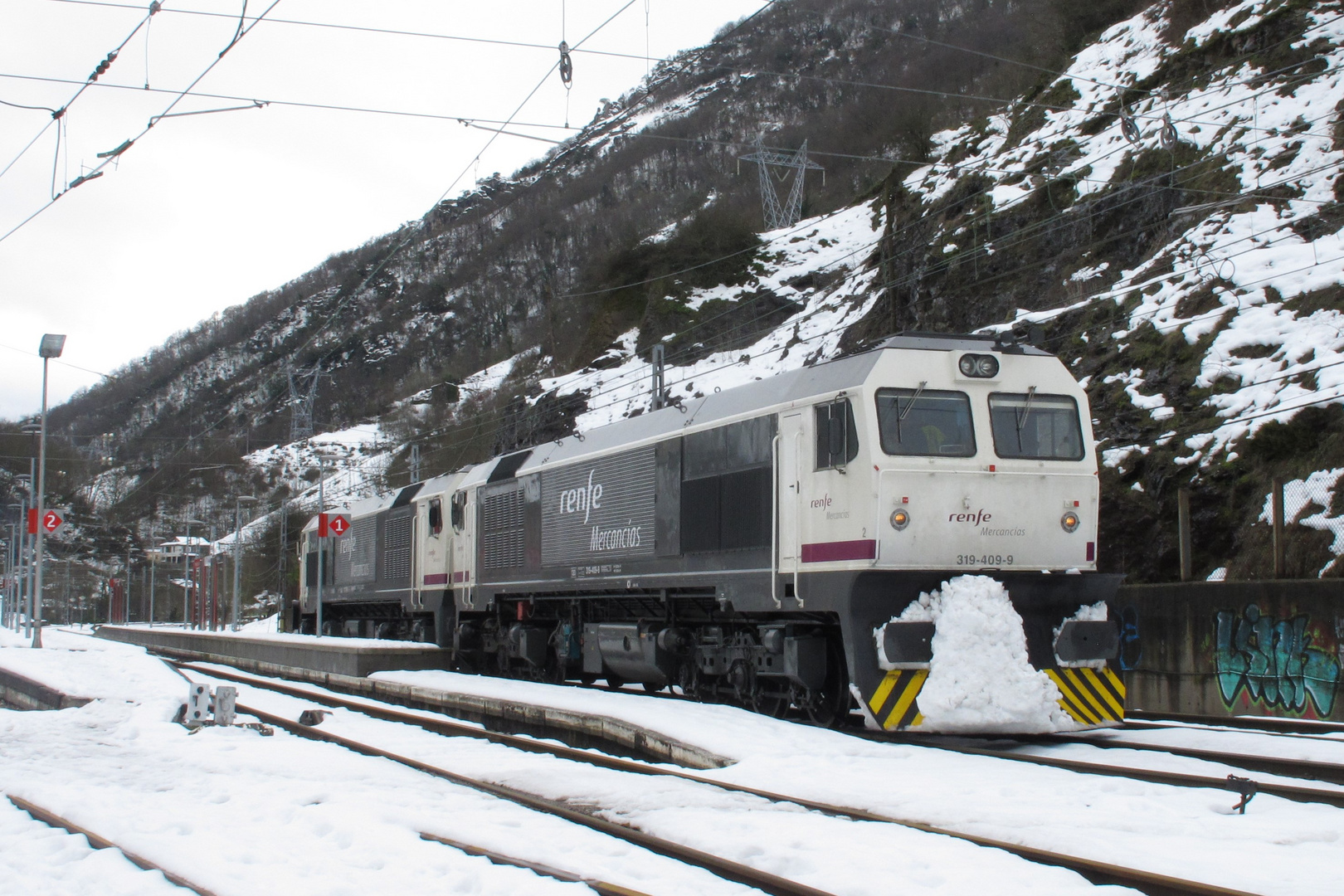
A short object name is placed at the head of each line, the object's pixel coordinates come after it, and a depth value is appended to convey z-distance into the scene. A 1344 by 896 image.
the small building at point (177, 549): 86.56
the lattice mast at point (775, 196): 58.53
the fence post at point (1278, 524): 14.03
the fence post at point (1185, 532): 15.54
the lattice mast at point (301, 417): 55.81
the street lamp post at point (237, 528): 46.91
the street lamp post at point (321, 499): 28.59
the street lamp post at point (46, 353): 29.23
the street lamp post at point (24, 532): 47.74
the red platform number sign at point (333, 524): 28.75
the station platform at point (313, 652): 20.92
